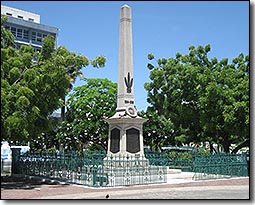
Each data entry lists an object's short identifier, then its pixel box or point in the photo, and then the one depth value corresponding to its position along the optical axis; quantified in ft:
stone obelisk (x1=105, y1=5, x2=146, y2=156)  36.22
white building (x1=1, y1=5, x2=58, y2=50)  111.77
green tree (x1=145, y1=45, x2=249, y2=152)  50.02
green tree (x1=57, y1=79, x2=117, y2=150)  58.47
